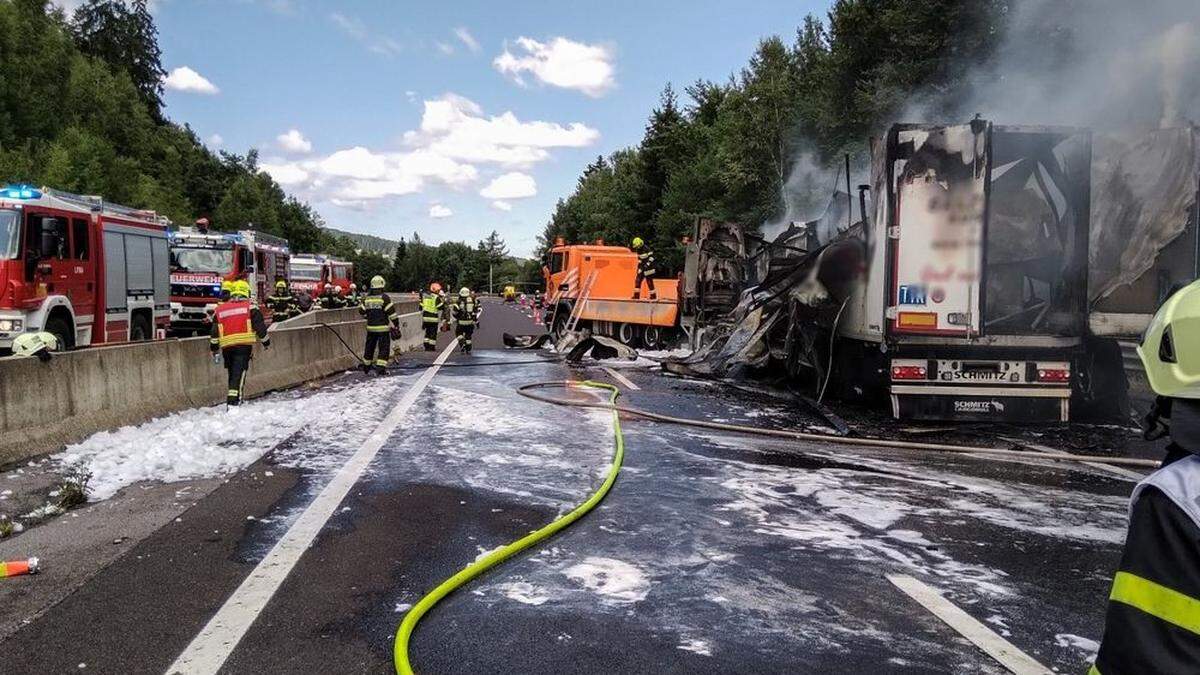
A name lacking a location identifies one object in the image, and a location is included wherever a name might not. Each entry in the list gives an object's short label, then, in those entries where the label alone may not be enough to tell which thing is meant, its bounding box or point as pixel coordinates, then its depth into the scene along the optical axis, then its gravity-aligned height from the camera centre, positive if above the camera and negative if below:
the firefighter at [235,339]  9.66 -0.67
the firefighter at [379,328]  14.58 -0.79
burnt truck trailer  8.51 +0.19
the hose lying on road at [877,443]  7.54 -1.46
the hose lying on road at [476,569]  3.32 -1.42
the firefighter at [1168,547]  1.37 -0.41
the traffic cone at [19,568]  4.27 -1.45
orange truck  19.74 -0.36
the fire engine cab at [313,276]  37.34 +0.18
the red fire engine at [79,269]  11.35 +0.10
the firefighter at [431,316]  18.53 -0.75
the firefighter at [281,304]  23.56 -0.67
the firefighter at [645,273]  19.77 +0.29
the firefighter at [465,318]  19.28 -0.79
